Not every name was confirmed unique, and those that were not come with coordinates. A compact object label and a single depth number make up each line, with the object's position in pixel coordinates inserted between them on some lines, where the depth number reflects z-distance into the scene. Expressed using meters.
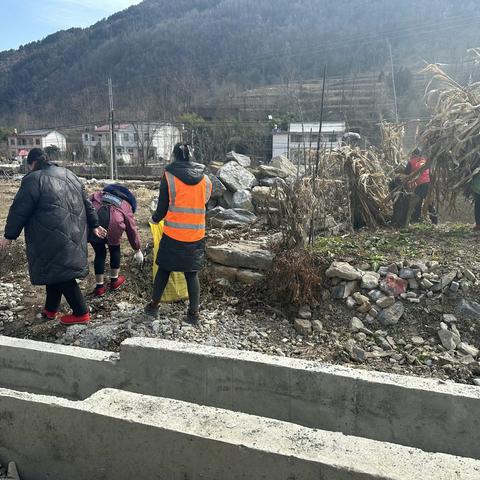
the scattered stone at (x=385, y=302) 4.38
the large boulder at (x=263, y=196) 6.85
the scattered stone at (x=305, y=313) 4.43
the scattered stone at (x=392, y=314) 4.28
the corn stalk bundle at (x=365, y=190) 6.46
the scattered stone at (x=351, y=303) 4.46
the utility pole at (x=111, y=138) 18.06
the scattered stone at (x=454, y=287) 4.36
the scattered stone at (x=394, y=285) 4.45
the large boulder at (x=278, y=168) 9.65
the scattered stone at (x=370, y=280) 4.52
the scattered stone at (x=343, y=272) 4.57
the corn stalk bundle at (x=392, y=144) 8.84
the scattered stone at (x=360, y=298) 4.43
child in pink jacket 4.52
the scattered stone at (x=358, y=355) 3.87
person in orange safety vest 3.87
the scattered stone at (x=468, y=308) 4.22
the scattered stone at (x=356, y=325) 4.25
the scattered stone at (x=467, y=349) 3.89
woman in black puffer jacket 3.65
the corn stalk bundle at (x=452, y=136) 5.52
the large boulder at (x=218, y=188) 8.16
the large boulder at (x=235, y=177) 8.30
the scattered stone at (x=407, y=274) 4.52
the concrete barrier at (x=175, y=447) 1.84
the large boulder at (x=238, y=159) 11.09
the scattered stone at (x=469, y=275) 4.40
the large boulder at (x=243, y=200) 7.85
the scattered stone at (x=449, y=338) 3.99
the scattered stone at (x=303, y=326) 4.25
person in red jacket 6.16
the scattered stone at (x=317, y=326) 4.29
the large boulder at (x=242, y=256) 4.98
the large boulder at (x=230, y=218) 6.84
